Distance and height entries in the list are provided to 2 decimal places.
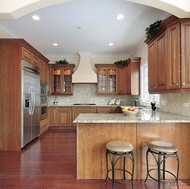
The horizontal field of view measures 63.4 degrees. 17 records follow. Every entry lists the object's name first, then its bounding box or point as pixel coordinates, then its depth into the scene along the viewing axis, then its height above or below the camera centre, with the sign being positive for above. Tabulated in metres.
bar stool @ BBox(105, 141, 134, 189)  2.03 -0.75
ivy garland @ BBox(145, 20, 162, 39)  2.73 +1.24
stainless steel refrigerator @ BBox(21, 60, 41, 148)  3.77 -0.18
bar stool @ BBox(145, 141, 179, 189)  2.02 -0.70
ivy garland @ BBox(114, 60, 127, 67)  5.83 +1.28
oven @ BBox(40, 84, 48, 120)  5.22 -0.17
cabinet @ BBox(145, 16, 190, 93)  2.26 +0.65
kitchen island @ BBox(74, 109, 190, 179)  2.42 -0.68
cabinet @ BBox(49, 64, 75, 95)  6.16 +0.71
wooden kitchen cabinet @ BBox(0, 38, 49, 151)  3.69 +0.04
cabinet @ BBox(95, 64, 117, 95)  6.18 +0.73
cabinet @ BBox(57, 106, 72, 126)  5.83 -0.74
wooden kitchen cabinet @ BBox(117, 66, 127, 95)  5.95 +0.68
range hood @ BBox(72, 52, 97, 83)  6.01 +0.97
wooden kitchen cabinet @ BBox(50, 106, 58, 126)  5.86 -0.74
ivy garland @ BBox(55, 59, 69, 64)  6.17 +1.41
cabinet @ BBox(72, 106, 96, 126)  5.79 -0.47
